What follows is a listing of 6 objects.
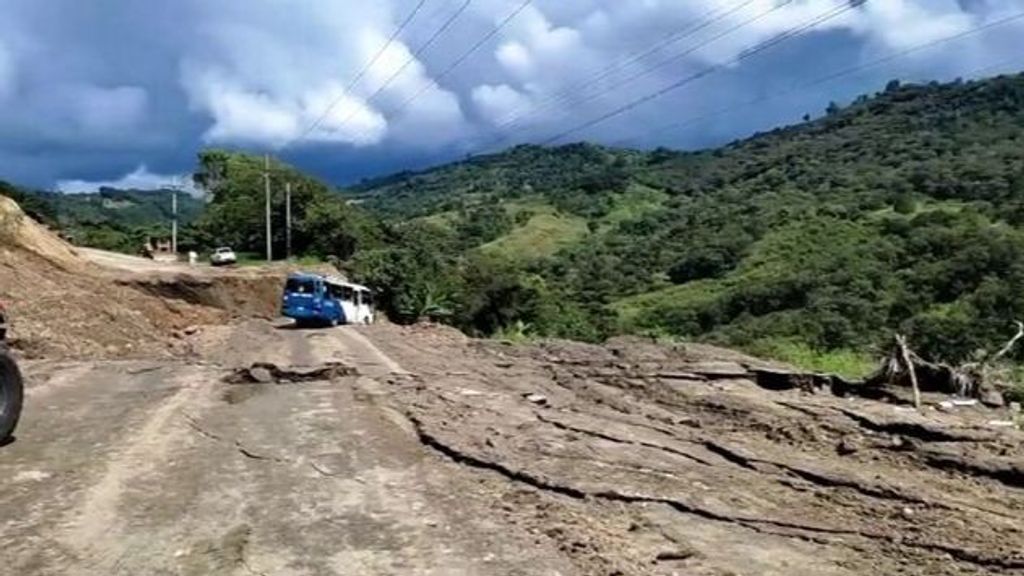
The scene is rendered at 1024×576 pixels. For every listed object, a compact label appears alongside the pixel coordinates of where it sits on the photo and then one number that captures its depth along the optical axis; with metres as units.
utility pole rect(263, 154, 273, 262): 68.25
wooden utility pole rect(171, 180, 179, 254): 78.12
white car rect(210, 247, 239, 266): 64.69
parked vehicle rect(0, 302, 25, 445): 9.81
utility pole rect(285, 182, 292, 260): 68.69
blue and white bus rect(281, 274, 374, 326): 38.12
